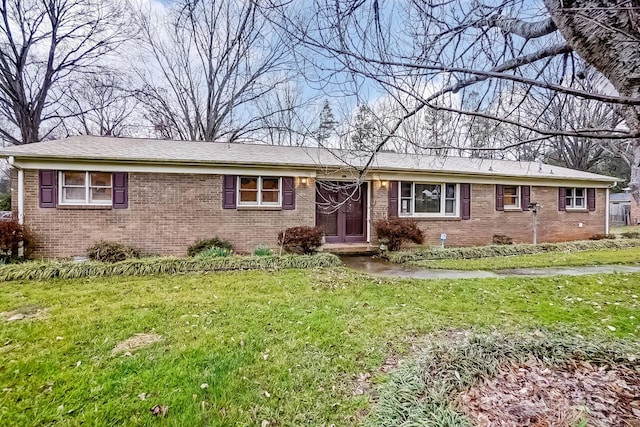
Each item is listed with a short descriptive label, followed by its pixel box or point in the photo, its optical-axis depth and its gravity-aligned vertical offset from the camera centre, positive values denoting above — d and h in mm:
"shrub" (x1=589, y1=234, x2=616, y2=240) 13622 -952
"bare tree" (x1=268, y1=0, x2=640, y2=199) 1866 +1584
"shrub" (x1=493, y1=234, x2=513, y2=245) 12250 -983
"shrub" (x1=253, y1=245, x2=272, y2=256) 8856 -1063
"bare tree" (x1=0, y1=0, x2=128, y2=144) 15656 +8515
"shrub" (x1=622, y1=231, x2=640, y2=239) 14477 -933
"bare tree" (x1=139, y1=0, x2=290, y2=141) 17109 +7063
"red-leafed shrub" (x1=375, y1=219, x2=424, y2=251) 10172 -581
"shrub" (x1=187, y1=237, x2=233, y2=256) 9359 -936
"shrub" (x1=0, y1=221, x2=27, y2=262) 7688 -619
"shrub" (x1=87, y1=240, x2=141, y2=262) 8430 -1037
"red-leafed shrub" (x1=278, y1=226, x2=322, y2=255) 9250 -742
